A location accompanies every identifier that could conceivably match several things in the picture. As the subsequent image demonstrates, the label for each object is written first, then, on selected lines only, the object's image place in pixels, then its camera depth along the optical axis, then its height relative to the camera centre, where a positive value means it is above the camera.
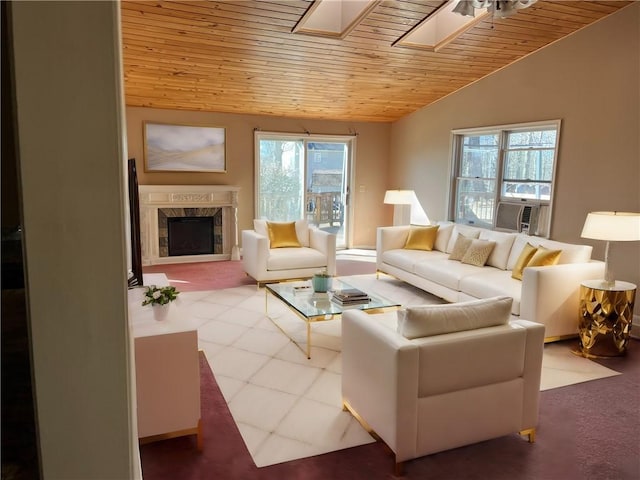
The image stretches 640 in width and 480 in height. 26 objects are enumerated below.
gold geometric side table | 3.71 -0.99
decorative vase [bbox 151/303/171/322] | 2.52 -0.69
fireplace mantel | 6.84 -0.38
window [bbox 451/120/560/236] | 5.47 +0.23
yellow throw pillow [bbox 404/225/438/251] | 5.93 -0.64
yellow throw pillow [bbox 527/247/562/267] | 4.17 -0.60
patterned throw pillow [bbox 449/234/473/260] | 5.29 -0.66
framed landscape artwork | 6.84 +0.47
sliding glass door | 7.66 +0.07
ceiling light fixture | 3.17 +1.23
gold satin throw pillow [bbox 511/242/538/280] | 4.43 -0.66
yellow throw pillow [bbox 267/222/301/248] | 5.99 -0.65
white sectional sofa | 3.91 -0.83
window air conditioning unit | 5.61 -0.35
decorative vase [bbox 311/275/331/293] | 4.21 -0.86
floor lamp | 7.54 -0.45
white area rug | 2.61 -1.34
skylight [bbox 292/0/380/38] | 4.52 +1.60
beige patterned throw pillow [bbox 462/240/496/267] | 5.03 -0.68
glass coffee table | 3.67 -0.98
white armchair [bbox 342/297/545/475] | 2.24 -0.91
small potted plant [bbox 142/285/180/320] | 2.51 -0.63
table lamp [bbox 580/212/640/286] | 3.65 -0.28
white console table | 2.36 -0.99
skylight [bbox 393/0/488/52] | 4.81 +1.61
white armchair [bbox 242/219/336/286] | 5.54 -0.87
